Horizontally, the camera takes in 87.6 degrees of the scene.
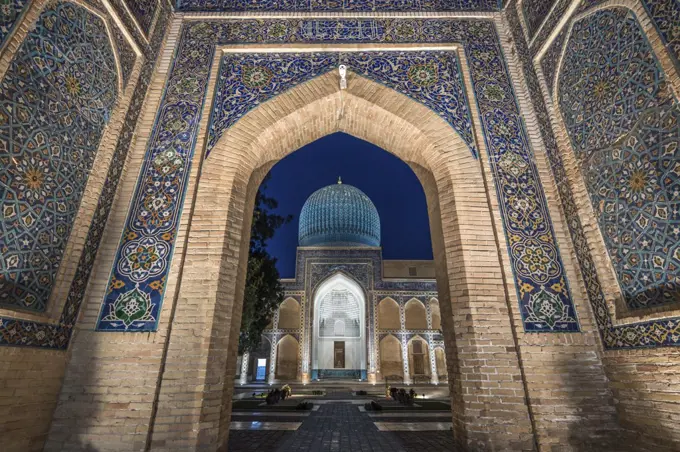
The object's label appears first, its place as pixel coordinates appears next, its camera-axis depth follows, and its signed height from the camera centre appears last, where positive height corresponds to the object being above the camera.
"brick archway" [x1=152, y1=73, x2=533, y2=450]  2.84 +1.05
